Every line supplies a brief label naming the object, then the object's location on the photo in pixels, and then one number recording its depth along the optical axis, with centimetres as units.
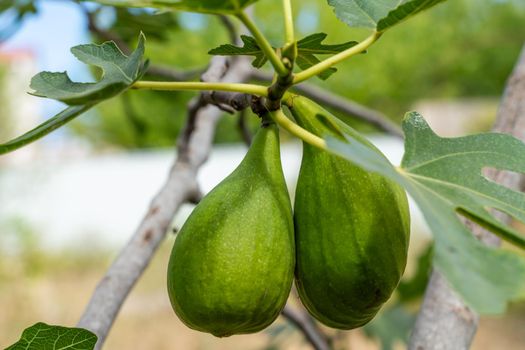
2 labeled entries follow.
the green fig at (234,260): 42
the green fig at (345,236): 43
